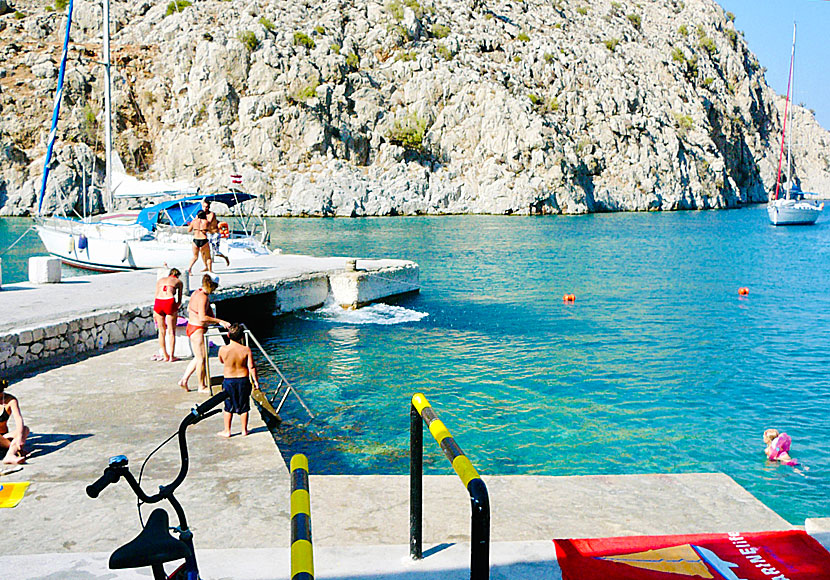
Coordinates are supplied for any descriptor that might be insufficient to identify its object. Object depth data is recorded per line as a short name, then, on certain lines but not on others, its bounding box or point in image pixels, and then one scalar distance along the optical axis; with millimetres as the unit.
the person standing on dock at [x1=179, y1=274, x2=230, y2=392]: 10062
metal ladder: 9955
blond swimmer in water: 10961
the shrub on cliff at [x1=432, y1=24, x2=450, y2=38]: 103875
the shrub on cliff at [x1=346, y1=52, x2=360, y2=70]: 96438
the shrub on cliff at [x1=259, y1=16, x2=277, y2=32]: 94638
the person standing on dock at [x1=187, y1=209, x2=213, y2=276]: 20297
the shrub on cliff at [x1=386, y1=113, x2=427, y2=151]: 92750
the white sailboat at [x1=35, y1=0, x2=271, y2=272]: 27527
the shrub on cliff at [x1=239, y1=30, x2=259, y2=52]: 90625
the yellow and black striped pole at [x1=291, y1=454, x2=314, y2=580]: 2201
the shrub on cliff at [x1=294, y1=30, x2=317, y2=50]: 94562
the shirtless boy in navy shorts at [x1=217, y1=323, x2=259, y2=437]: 8219
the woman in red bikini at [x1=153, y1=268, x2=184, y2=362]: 11891
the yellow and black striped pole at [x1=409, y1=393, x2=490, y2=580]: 2967
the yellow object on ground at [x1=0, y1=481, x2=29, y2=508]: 6227
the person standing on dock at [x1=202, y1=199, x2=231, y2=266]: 21938
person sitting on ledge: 7250
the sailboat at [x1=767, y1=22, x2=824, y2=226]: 76438
